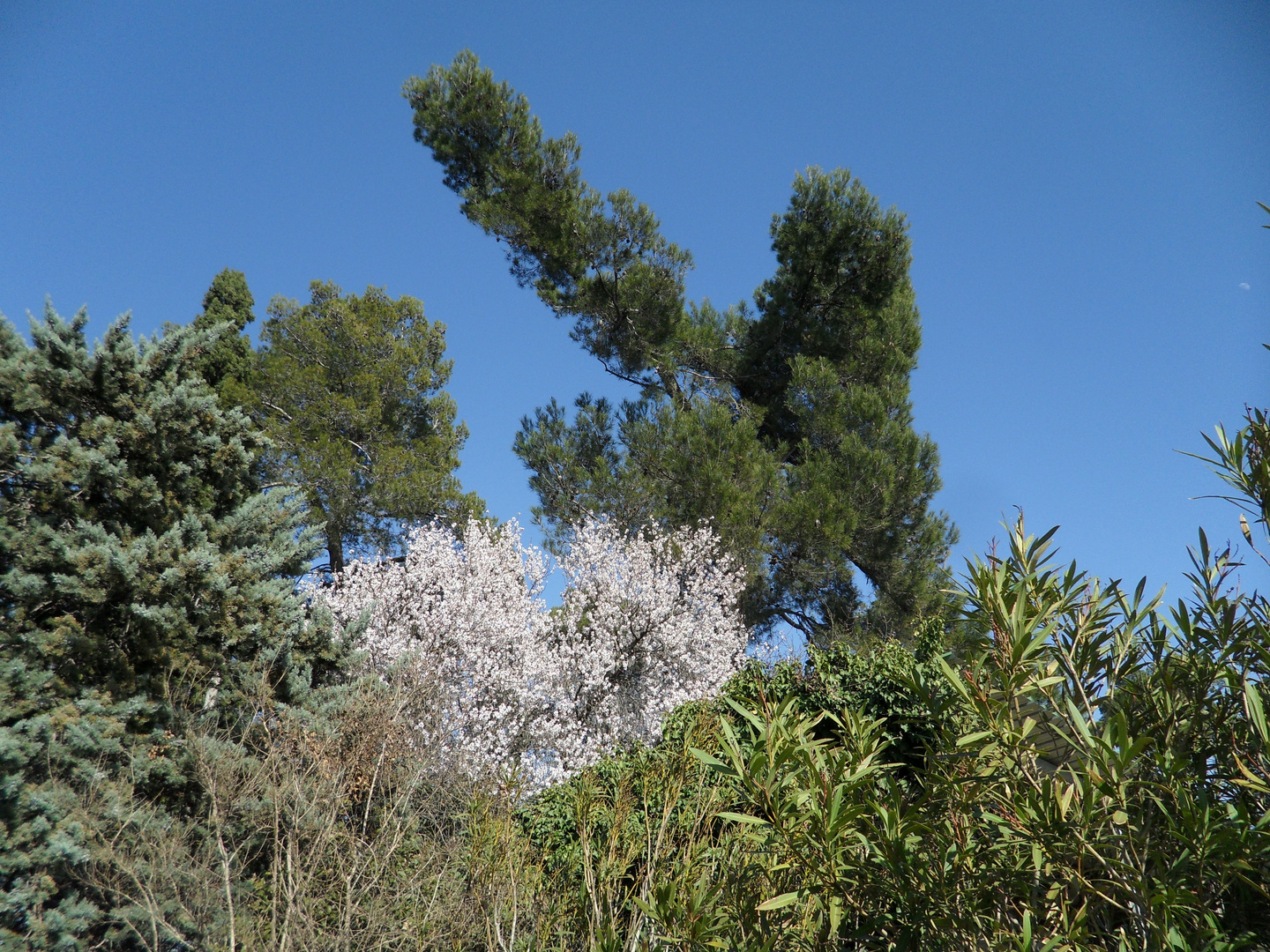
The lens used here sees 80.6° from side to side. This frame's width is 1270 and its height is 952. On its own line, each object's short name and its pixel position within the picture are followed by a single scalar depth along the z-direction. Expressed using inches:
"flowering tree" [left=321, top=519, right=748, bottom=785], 426.9
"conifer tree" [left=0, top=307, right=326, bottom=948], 209.5
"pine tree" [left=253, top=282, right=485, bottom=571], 578.9
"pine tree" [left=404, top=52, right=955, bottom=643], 543.2
